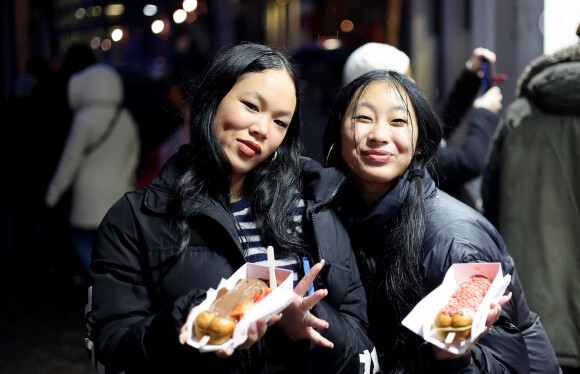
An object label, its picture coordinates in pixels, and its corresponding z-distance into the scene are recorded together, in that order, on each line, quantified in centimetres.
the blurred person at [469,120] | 334
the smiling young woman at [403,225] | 210
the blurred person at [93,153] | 542
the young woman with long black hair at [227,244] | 197
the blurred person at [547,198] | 321
